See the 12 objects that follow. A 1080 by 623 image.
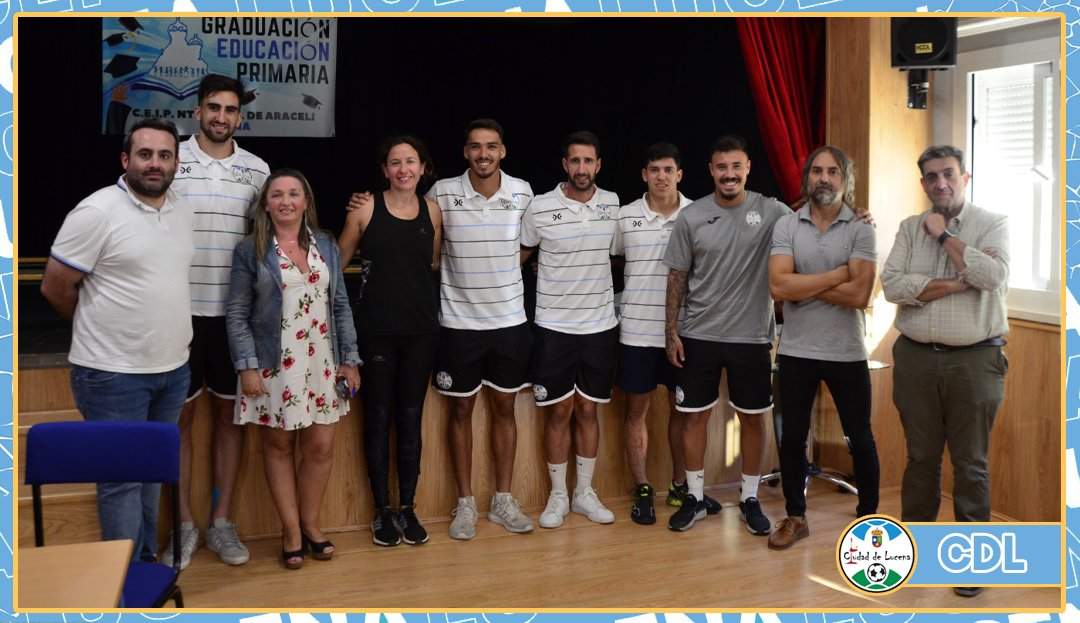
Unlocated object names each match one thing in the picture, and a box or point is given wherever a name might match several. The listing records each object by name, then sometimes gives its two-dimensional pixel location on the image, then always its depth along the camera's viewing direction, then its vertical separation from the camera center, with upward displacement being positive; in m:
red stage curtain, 4.66 +0.82
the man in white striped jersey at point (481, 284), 3.85 -0.03
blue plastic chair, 2.58 -0.43
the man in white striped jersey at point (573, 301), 3.95 -0.09
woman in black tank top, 3.70 -0.11
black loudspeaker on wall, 3.94 +0.86
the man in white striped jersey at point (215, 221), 3.44 +0.18
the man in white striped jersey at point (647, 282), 4.00 -0.02
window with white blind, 3.65 +0.35
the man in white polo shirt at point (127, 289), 2.94 -0.03
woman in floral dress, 3.43 -0.22
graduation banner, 5.03 +0.99
